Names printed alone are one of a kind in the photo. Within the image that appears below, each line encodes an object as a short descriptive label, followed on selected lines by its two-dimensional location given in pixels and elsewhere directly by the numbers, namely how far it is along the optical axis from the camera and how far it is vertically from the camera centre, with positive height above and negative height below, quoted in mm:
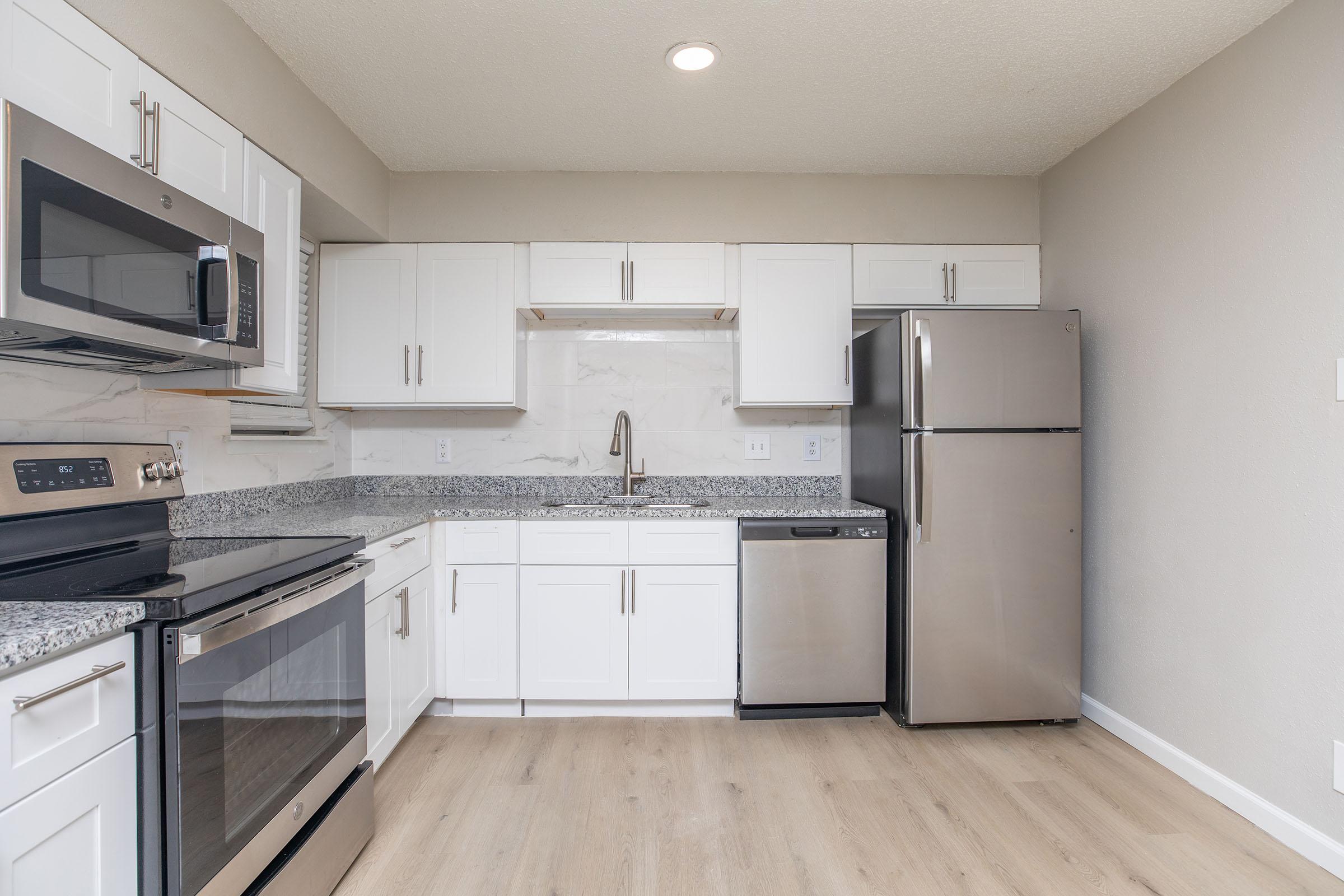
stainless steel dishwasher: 2637 -631
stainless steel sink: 2984 -236
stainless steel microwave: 1152 +375
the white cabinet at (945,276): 2967 +784
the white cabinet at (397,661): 2055 -714
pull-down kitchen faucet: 3076 -117
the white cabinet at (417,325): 2891 +548
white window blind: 2371 +155
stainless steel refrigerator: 2498 -244
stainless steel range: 1119 -421
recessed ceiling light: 2025 +1220
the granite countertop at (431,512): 2082 -236
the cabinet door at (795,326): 2930 +550
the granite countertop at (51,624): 894 -252
